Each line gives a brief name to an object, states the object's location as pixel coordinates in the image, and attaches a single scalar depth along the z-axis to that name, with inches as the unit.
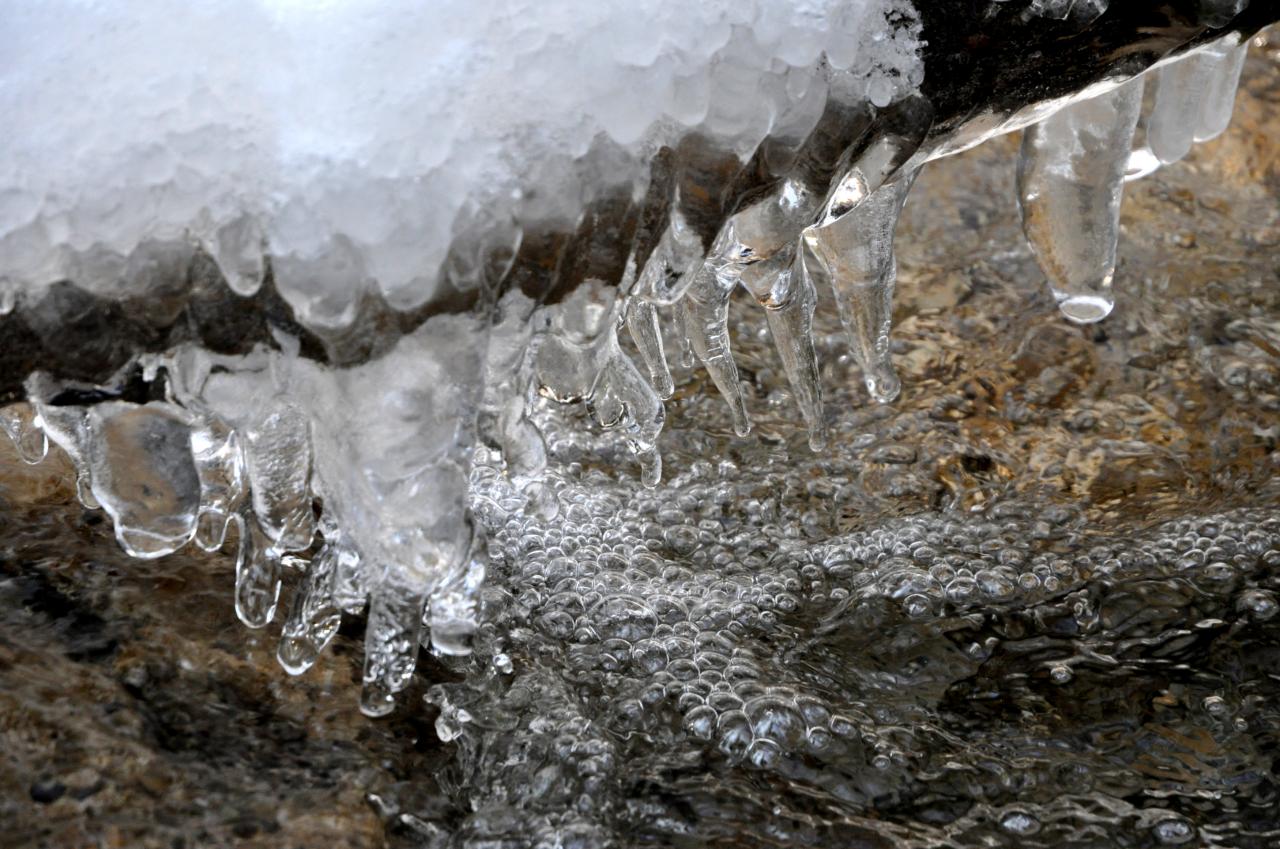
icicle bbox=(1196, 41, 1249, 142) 50.8
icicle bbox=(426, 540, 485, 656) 47.1
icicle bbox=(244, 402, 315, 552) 46.9
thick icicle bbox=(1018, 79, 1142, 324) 50.5
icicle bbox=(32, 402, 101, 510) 47.0
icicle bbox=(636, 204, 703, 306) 47.0
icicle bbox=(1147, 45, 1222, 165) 50.9
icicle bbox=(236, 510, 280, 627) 48.7
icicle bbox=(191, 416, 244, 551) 47.4
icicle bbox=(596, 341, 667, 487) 49.6
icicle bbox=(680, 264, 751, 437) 48.8
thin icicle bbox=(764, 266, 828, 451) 48.7
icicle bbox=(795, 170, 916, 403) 49.2
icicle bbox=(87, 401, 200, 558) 47.0
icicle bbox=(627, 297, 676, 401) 48.9
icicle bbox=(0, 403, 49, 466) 48.4
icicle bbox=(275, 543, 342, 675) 48.3
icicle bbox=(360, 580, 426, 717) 47.0
